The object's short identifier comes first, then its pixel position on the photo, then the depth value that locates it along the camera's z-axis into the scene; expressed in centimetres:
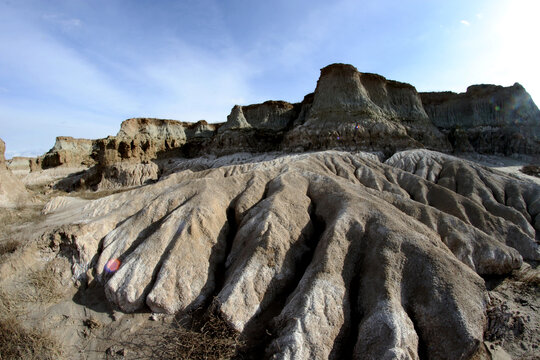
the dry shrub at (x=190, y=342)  748
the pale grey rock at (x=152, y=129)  5289
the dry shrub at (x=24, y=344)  764
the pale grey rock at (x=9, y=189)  1617
